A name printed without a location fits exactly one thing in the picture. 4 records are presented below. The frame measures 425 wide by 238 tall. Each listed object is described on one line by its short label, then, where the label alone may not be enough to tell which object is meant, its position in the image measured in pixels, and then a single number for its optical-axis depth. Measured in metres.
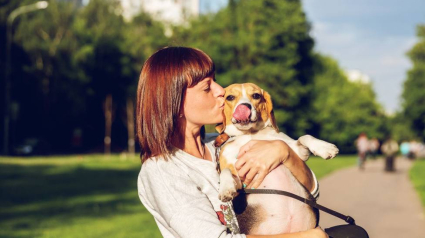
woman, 2.42
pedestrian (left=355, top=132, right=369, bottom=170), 28.67
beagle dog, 2.64
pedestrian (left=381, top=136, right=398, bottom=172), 25.67
